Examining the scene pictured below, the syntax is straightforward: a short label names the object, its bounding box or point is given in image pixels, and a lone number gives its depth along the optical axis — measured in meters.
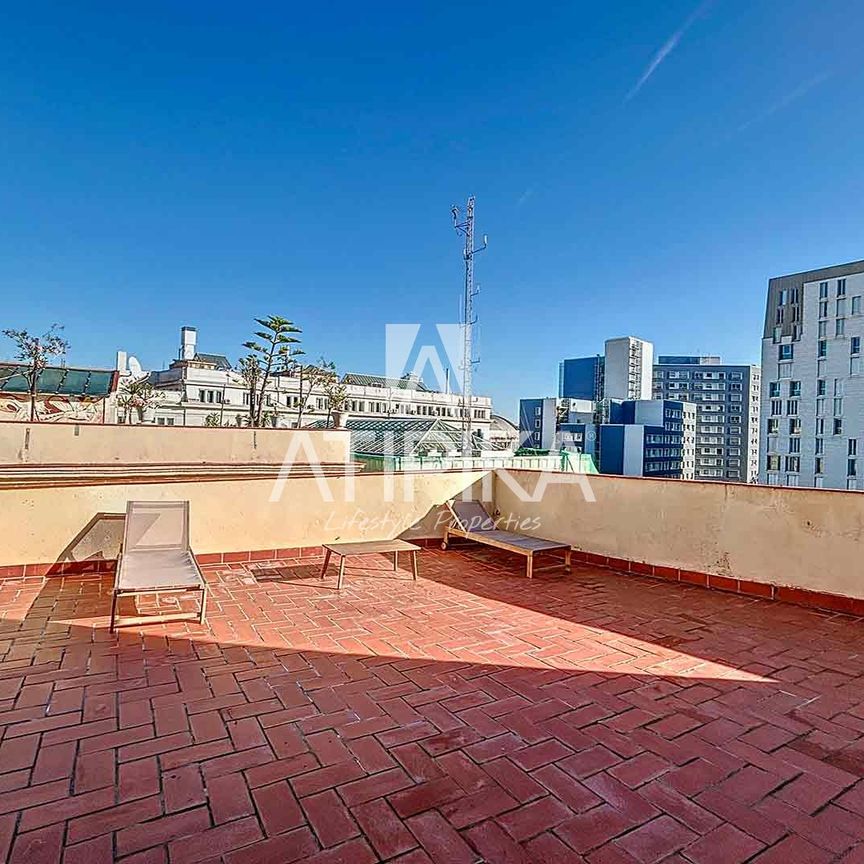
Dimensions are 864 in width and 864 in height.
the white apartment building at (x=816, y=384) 45.88
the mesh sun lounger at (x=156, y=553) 3.85
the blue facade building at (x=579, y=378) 87.12
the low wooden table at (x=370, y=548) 5.16
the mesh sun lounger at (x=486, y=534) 5.65
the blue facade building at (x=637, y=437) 67.44
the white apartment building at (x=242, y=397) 26.31
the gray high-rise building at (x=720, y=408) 93.12
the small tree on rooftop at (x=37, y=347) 13.92
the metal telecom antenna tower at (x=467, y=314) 18.22
